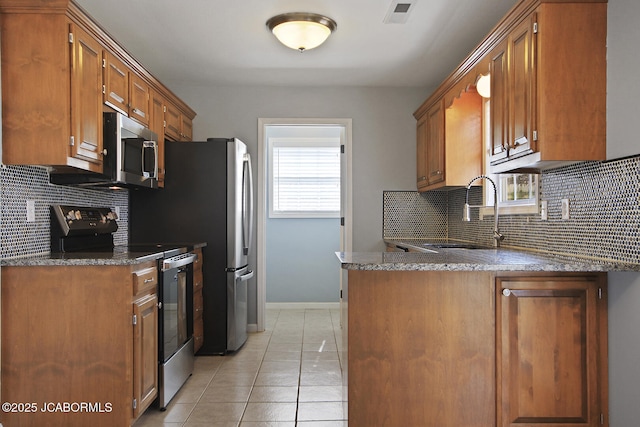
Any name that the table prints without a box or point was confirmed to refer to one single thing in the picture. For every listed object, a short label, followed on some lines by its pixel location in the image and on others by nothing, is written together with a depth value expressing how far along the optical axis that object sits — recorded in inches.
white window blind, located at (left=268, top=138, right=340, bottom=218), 236.2
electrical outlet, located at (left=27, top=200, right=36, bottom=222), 103.5
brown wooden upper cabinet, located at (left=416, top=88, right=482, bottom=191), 152.4
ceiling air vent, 115.4
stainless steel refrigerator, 154.3
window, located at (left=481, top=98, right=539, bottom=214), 120.4
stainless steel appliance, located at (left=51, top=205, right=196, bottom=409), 110.6
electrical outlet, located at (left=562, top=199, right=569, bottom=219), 100.9
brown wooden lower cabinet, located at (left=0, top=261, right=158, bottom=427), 92.0
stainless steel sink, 147.5
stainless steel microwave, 110.6
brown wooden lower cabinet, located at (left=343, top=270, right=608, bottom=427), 84.0
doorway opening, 234.7
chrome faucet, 129.9
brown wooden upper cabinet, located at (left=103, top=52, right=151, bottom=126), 111.8
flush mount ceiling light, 123.5
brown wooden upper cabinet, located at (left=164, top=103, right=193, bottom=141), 156.7
